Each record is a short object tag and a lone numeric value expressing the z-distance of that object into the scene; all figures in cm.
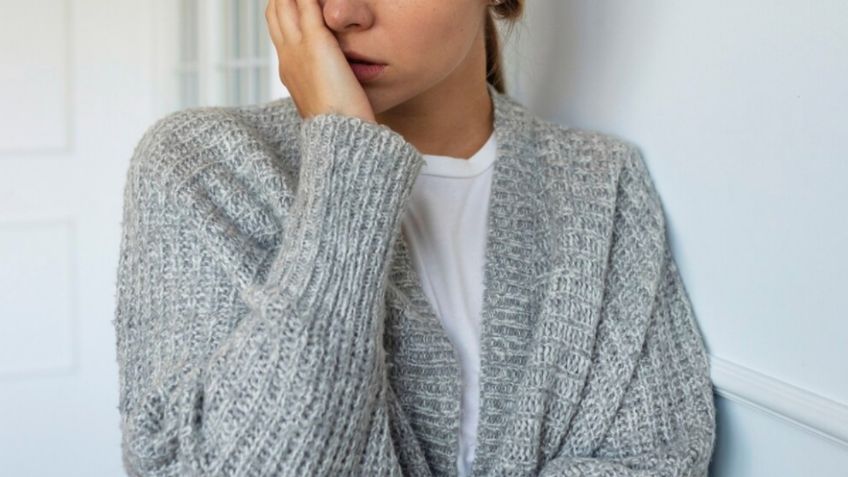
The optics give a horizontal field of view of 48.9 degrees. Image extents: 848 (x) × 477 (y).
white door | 235
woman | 82
